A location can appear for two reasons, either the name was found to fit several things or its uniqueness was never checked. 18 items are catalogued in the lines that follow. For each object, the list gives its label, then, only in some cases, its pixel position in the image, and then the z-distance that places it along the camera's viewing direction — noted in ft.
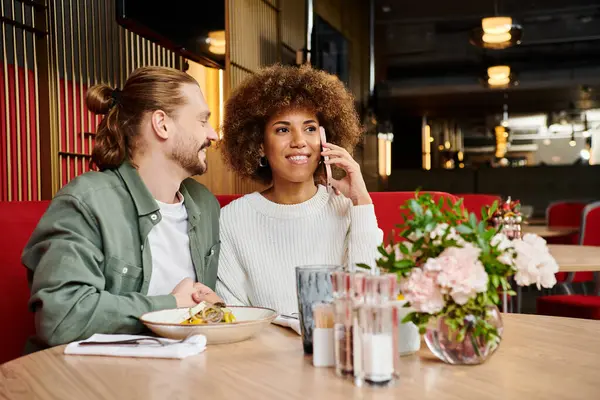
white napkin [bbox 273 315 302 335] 4.43
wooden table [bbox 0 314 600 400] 3.04
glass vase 3.42
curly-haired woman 6.16
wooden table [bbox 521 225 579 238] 15.60
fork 3.87
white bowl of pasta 4.02
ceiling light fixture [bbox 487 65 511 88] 30.09
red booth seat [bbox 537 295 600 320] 9.58
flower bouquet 3.18
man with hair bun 4.56
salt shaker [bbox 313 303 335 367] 3.47
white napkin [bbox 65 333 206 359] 3.70
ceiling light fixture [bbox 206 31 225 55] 14.24
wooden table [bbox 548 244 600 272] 8.76
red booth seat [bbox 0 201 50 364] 6.01
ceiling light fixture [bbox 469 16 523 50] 23.47
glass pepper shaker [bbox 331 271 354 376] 3.19
